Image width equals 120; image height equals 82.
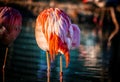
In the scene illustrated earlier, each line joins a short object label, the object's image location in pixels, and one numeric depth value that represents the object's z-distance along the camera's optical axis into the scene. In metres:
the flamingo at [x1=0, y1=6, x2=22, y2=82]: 8.58
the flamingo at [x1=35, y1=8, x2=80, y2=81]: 8.05
